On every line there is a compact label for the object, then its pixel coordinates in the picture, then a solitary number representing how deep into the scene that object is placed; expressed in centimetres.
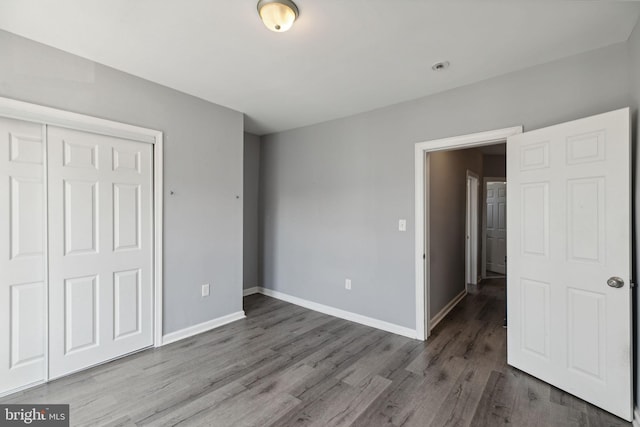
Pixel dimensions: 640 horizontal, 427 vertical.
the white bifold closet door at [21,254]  205
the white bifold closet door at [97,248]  227
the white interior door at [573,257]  187
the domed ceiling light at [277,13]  164
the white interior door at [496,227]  621
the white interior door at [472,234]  526
